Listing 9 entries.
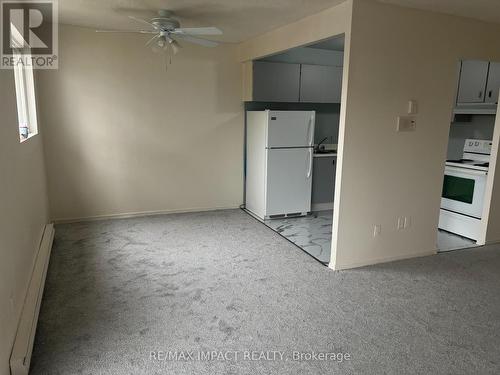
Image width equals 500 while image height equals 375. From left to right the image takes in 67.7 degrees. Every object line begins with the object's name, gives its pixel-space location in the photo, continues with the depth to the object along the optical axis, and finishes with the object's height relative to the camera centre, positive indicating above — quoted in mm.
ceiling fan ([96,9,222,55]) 3494 +815
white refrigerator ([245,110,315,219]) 5055 -552
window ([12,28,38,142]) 3754 +216
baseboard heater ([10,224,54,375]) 2039 -1313
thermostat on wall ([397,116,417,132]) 3584 +1
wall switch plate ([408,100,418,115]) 3584 +163
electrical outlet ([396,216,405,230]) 3801 -1001
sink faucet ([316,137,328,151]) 5998 -361
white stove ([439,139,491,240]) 4387 -791
